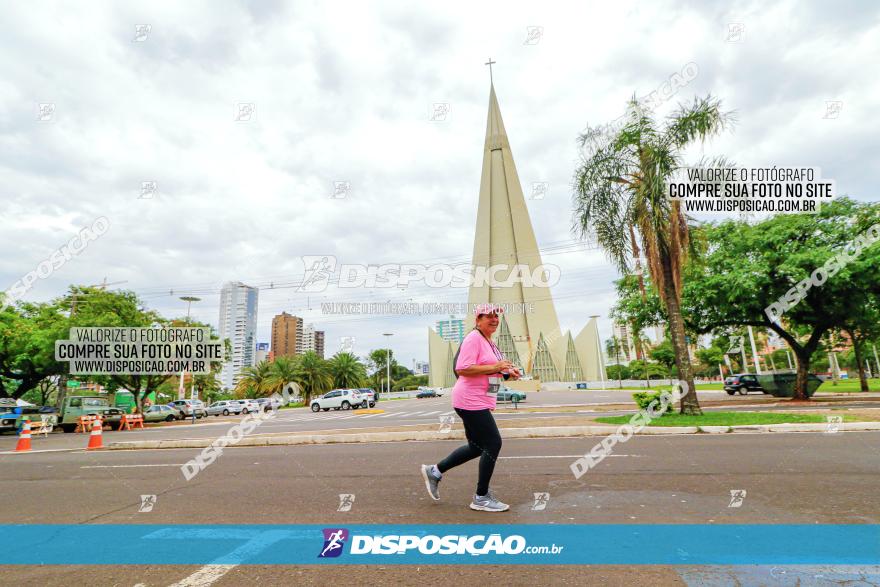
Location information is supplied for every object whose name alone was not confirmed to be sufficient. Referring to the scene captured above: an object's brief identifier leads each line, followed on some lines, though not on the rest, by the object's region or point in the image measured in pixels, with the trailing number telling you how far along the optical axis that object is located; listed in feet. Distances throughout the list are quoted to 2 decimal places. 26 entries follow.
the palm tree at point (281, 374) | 155.02
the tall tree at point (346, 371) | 167.94
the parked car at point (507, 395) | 95.40
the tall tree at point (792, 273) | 55.11
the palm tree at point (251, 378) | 162.81
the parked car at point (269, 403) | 129.64
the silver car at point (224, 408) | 124.98
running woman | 12.78
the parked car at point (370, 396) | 116.98
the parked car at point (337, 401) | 109.29
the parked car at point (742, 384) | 96.78
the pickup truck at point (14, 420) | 65.57
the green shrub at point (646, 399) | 42.75
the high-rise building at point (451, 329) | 368.52
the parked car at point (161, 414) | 94.21
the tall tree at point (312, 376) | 159.12
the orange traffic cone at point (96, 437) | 36.76
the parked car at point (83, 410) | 67.56
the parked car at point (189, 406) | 107.96
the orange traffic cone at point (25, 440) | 37.06
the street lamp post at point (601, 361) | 279.63
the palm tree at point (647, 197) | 39.27
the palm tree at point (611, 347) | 309.83
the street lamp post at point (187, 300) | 147.60
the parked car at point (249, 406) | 124.44
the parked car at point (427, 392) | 198.64
